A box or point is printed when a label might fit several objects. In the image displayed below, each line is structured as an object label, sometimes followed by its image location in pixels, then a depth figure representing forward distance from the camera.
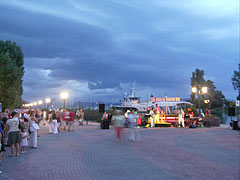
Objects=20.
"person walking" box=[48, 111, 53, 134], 19.85
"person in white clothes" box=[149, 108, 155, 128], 25.61
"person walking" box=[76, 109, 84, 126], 28.74
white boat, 57.74
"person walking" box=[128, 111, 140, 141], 15.51
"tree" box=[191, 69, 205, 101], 75.00
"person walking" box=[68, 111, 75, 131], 21.55
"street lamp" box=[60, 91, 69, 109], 25.62
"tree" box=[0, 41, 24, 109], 29.78
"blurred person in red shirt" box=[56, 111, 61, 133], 20.22
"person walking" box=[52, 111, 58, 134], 19.43
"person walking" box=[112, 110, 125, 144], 14.00
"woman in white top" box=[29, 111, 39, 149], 11.86
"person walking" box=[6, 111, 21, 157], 9.60
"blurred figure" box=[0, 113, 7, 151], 11.48
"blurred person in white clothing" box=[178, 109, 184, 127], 26.54
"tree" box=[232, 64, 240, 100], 66.25
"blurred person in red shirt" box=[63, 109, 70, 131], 21.44
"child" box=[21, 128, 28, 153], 10.77
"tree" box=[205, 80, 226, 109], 71.06
